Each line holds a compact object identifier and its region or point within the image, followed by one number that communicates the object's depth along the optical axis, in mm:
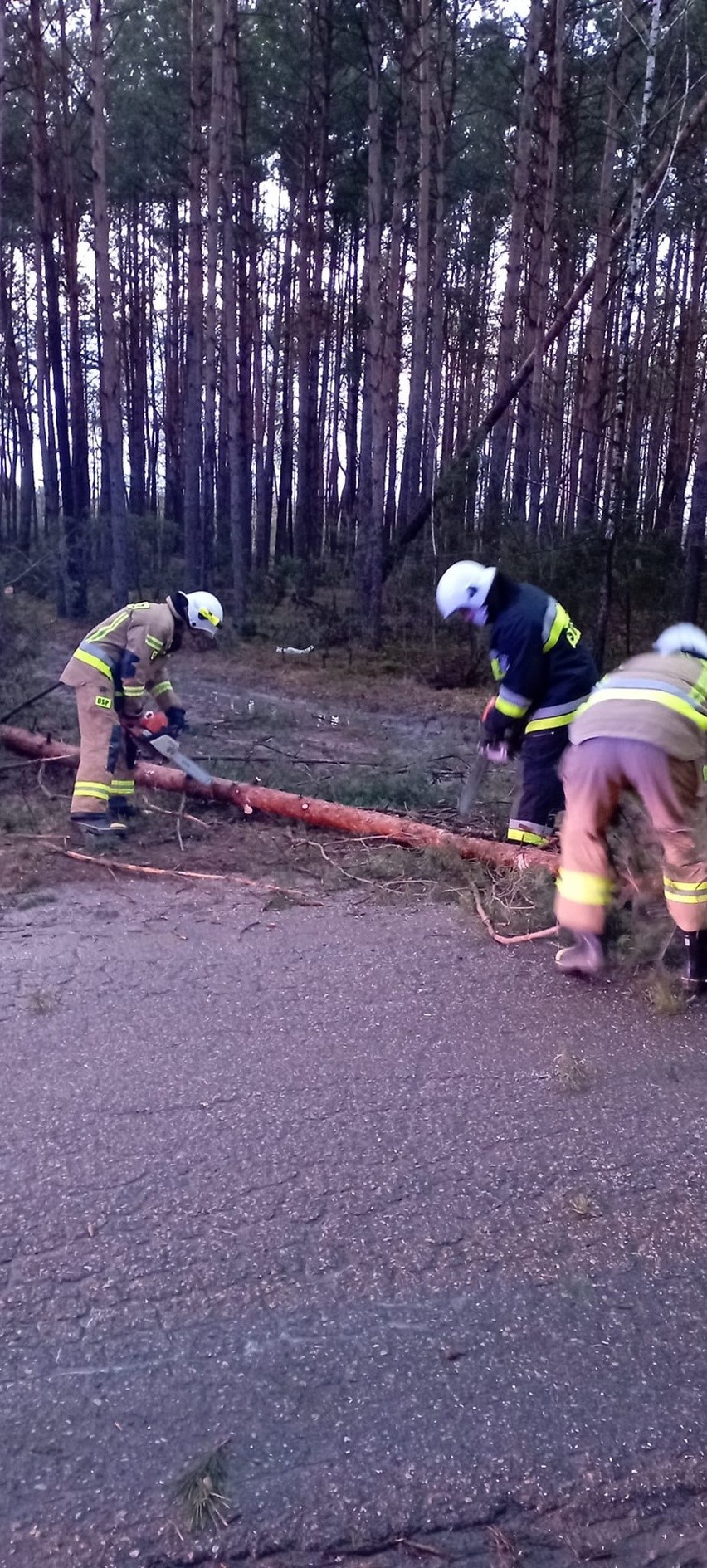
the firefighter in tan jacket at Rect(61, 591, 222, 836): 7859
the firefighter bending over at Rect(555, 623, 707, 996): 4457
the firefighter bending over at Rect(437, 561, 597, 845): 6406
